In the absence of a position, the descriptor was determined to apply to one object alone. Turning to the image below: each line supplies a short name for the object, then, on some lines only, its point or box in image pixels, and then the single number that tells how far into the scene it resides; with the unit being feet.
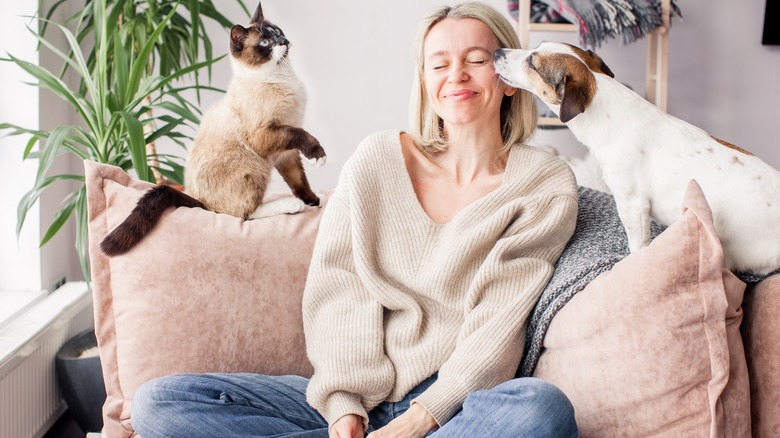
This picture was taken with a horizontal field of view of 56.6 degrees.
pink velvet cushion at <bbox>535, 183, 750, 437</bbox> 3.88
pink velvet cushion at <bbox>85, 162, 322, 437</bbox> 4.93
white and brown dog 4.10
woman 4.34
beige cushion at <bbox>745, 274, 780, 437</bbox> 4.05
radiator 6.09
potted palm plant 5.85
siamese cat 5.24
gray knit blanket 4.45
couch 3.90
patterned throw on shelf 8.13
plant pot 6.58
